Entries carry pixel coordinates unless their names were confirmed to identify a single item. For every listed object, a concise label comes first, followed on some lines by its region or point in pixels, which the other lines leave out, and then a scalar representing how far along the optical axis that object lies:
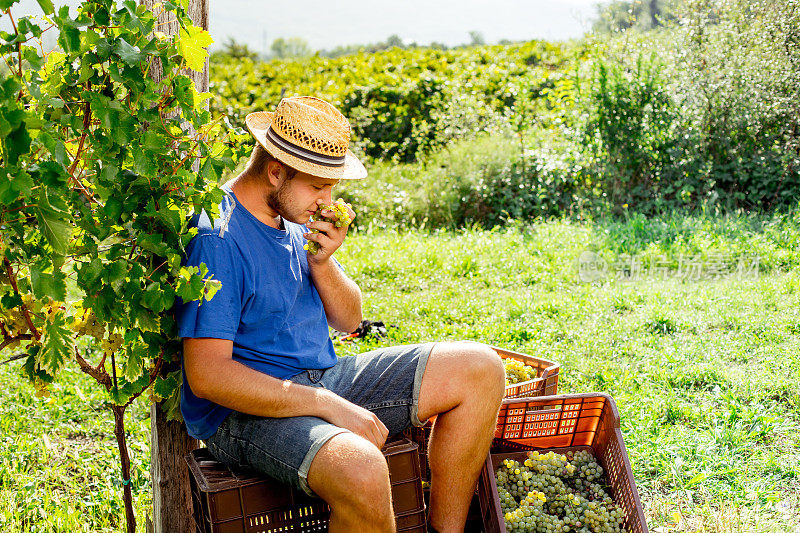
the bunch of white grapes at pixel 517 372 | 3.17
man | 2.21
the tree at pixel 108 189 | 1.81
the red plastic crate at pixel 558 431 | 2.63
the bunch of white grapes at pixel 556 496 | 2.52
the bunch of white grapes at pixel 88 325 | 2.21
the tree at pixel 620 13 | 8.33
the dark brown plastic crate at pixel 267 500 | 2.14
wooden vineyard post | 2.55
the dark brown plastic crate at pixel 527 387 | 2.80
